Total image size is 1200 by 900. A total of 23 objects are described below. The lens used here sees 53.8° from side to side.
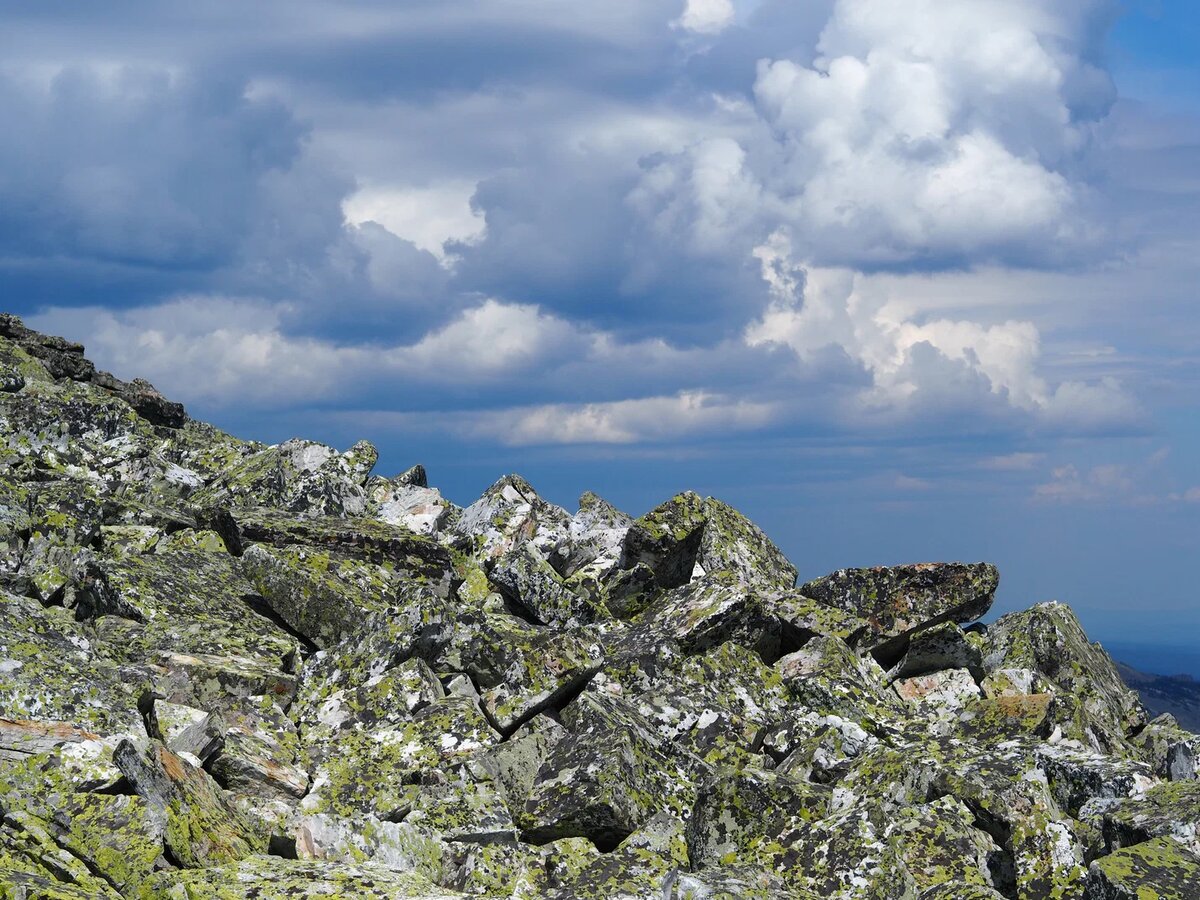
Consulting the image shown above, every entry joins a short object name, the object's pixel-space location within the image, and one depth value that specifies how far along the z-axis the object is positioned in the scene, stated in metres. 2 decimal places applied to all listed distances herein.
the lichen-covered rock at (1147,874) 11.08
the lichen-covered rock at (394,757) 13.11
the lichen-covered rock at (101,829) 9.90
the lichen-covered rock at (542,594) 20.00
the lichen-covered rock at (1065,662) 20.20
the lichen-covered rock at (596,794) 12.76
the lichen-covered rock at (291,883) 9.66
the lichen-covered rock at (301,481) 26.00
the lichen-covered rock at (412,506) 26.97
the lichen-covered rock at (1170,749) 17.25
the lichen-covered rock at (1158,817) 12.80
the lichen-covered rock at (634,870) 11.17
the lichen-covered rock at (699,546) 21.70
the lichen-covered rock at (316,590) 18.77
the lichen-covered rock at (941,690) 19.05
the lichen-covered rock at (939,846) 11.96
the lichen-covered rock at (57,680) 13.44
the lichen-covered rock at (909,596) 20.12
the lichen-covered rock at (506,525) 24.14
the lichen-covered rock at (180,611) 17.22
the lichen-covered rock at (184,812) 10.37
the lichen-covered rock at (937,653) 19.80
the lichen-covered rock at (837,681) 16.48
